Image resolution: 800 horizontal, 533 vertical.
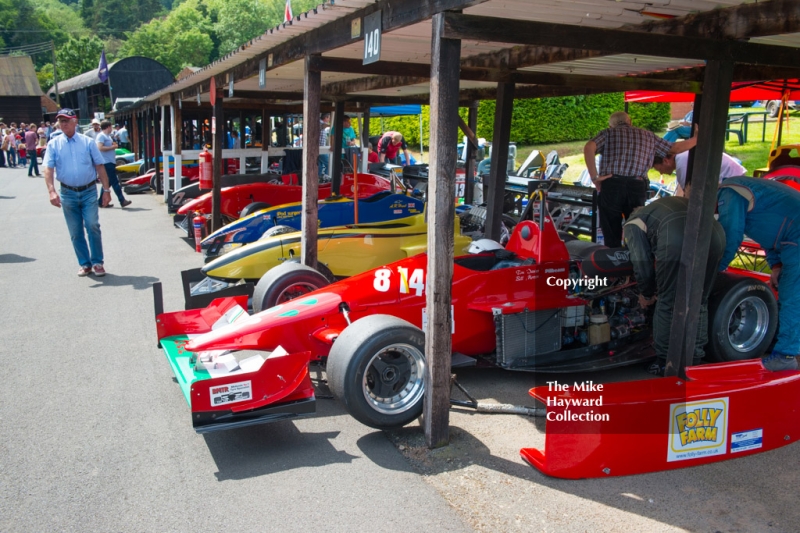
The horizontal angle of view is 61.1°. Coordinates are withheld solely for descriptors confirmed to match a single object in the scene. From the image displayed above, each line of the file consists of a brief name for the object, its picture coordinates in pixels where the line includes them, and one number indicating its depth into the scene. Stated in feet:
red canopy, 28.85
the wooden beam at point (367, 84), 29.30
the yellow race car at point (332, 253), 24.49
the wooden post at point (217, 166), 36.11
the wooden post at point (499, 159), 24.14
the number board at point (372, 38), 15.93
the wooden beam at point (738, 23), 13.82
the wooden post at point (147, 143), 69.40
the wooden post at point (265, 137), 51.47
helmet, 19.24
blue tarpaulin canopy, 63.93
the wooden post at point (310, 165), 21.77
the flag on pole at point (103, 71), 119.85
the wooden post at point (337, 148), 38.49
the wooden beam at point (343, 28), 13.97
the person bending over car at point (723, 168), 29.53
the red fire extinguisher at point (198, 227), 35.30
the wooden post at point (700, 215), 15.52
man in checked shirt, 24.71
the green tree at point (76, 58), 269.23
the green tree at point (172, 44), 314.55
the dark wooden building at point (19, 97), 165.68
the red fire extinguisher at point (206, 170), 39.40
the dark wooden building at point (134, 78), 115.55
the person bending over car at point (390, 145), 61.46
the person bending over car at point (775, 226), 16.51
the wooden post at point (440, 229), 13.35
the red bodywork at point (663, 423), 12.75
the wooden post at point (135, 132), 85.45
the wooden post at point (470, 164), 38.81
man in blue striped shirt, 27.78
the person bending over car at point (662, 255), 17.06
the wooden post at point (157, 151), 61.72
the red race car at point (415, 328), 13.97
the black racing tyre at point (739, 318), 18.38
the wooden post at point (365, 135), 50.05
